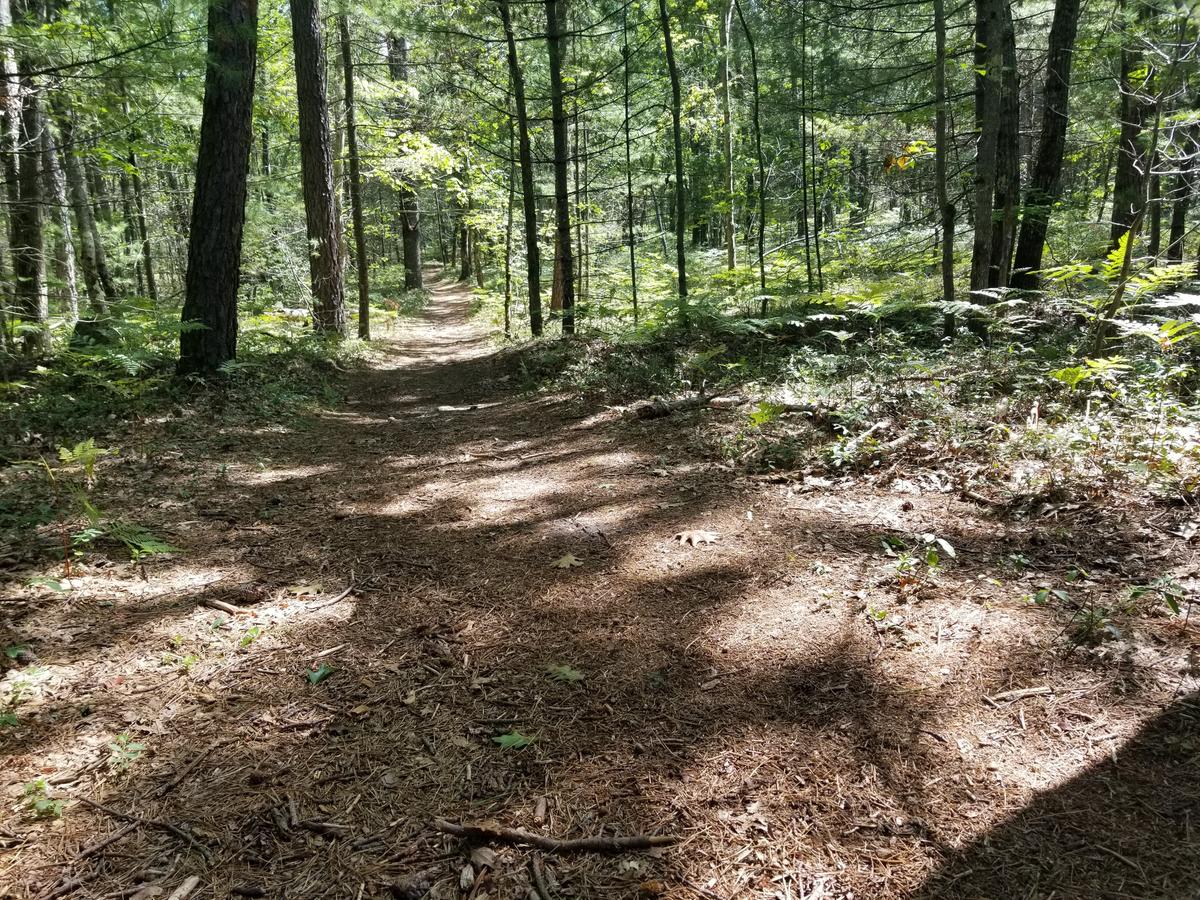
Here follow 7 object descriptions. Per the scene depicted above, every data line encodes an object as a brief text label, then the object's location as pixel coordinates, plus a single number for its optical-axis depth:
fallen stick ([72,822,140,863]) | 1.93
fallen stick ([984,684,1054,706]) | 2.51
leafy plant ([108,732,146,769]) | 2.28
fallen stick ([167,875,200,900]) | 1.81
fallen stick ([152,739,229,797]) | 2.19
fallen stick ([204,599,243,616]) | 3.31
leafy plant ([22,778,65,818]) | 2.03
